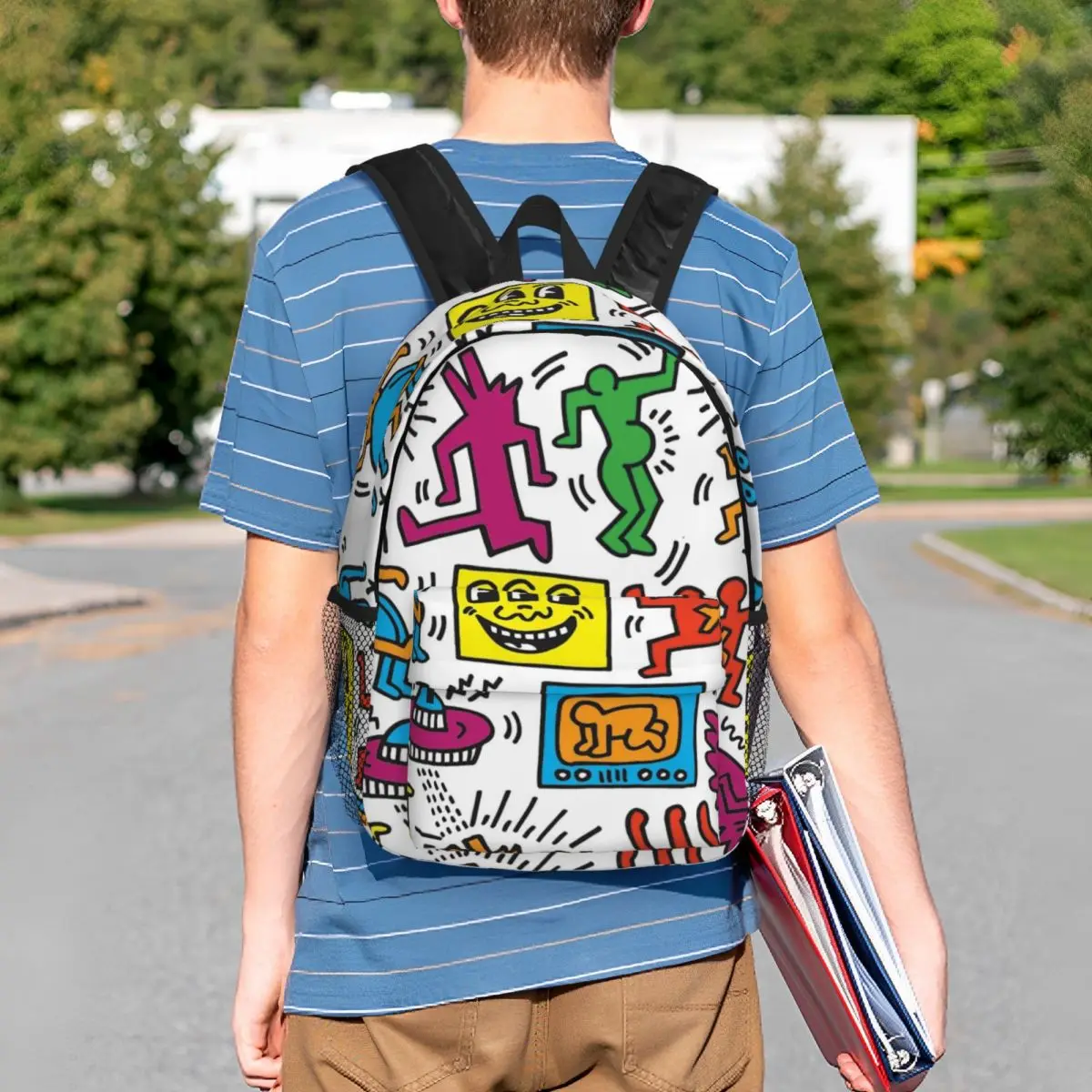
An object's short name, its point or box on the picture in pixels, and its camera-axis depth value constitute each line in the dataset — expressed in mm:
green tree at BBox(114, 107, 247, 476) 39562
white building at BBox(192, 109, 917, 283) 59094
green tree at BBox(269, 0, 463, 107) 92875
